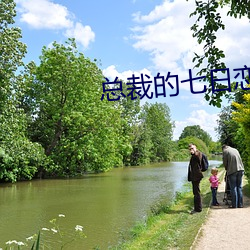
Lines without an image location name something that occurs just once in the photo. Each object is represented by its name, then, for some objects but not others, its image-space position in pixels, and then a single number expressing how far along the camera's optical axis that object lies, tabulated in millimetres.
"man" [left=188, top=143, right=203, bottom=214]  9969
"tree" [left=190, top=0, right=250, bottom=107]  3762
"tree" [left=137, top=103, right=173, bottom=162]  71312
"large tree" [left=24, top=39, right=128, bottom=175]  27766
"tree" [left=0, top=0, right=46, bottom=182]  19906
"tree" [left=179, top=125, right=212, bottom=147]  138500
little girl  10490
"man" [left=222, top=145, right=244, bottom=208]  10086
